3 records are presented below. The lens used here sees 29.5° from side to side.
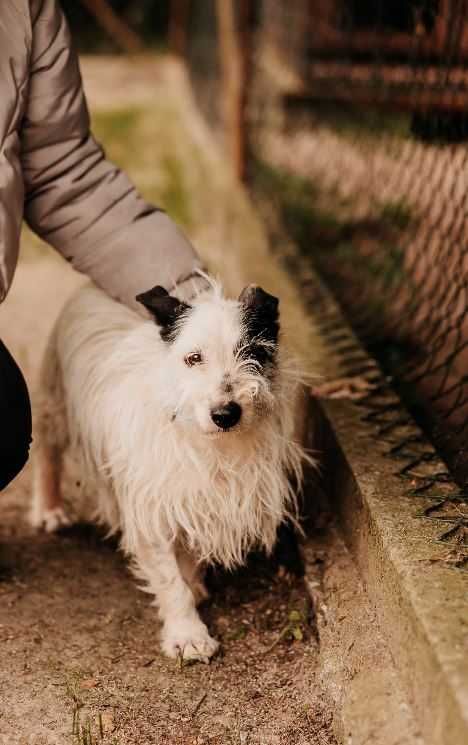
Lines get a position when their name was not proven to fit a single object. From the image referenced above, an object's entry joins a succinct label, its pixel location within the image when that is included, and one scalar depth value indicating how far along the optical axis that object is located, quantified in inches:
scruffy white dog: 87.2
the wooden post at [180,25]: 378.0
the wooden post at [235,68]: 214.5
